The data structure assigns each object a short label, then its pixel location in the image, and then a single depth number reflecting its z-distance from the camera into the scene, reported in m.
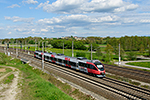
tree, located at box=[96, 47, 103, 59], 69.88
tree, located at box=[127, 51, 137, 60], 75.31
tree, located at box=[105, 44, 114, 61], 62.64
